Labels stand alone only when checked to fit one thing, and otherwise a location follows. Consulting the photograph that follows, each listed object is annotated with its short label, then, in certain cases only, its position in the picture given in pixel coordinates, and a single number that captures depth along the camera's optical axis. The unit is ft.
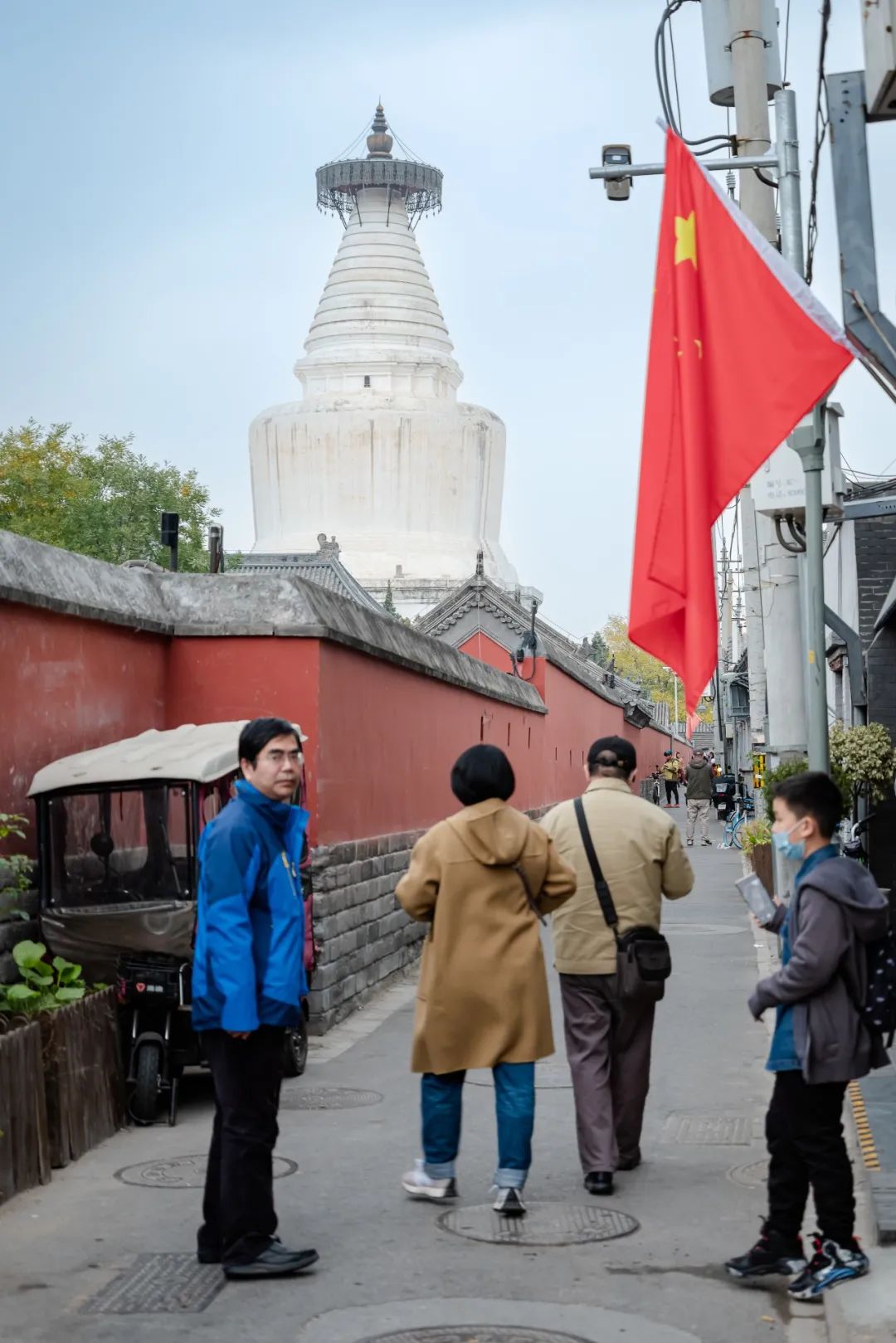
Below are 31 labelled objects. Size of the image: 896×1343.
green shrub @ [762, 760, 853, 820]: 49.32
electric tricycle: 30.07
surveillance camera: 43.16
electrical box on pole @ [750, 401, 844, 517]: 36.81
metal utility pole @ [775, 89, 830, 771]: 34.91
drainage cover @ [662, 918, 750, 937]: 62.85
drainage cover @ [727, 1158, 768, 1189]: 25.74
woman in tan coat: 23.54
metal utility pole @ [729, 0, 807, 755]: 42.24
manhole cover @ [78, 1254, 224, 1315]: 19.75
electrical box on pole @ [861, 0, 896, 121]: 20.59
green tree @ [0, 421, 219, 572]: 145.59
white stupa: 284.41
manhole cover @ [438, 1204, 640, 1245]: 22.57
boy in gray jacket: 19.36
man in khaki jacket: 25.23
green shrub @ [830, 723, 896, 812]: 48.96
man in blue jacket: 20.72
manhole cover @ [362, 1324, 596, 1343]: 18.62
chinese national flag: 25.04
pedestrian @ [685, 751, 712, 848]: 109.91
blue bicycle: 114.73
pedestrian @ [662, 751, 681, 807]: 154.40
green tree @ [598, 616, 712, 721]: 370.73
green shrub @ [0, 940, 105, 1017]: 28.32
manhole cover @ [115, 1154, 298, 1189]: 25.76
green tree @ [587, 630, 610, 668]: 256.52
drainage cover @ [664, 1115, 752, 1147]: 28.81
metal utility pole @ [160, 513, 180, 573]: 45.39
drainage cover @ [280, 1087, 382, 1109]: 31.76
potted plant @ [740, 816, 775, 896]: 65.51
